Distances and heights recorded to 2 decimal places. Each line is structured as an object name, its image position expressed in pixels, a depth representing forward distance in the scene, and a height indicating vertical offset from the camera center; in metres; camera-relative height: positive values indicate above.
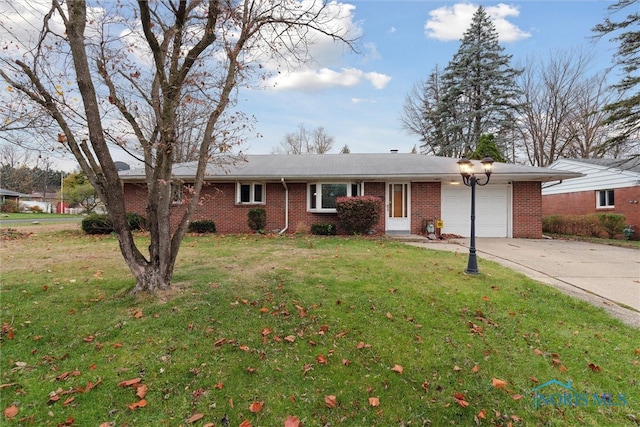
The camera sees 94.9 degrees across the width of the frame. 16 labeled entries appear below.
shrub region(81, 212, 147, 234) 11.27 -0.32
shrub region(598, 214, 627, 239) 12.53 -0.51
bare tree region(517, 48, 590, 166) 23.03 +8.90
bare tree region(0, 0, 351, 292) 3.71 +1.72
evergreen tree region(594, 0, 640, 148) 10.53 +5.64
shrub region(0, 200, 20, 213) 30.05 +0.85
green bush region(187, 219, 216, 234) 11.73 -0.52
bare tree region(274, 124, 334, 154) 35.72 +8.87
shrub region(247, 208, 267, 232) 11.63 -0.18
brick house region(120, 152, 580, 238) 11.39 +0.66
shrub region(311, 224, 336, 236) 11.26 -0.64
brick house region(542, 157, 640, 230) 13.23 +1.08
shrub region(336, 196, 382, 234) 10.69 +0.03
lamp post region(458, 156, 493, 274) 5.51 +0.71
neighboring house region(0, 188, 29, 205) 35.37 +2.53
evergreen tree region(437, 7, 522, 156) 23.81 +10.33
